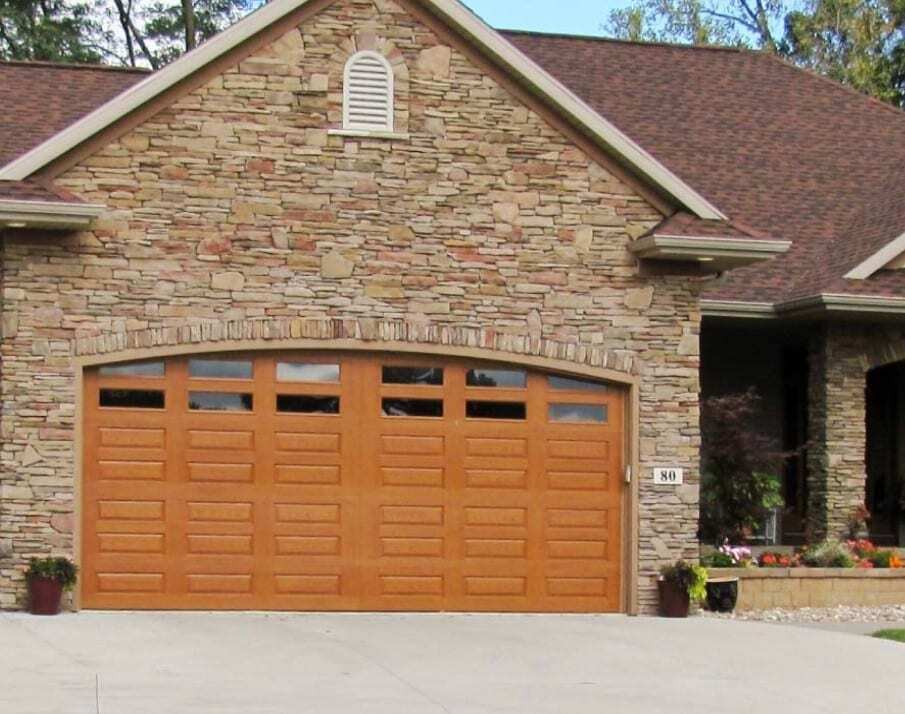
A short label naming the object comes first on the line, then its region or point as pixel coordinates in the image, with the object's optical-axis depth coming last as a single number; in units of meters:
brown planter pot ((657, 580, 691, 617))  17.92
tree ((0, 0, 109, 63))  37.31
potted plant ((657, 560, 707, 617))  17.88
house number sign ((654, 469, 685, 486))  18.20
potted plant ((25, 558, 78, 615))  16.48
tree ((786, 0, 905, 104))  41.19
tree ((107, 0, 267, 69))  39.31
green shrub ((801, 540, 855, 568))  20.08
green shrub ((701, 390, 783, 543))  21.14
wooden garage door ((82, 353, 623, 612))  17.30
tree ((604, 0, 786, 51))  43.06
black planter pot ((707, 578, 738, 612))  18.97
